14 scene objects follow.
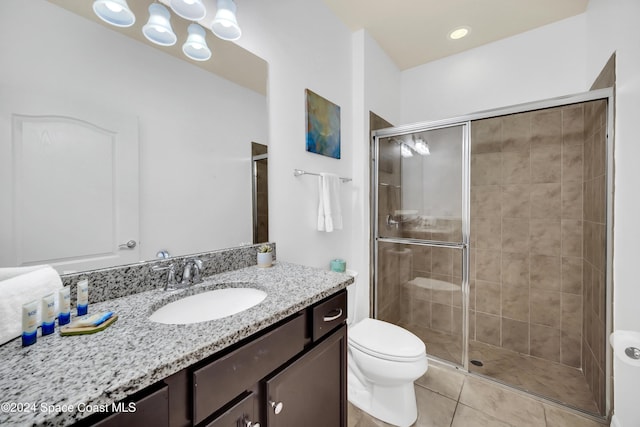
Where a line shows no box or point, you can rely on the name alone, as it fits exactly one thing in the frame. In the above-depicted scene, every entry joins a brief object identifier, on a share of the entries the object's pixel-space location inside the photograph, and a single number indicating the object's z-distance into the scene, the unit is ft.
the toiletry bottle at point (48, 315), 2.05
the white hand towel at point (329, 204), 5.44
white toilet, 4.48
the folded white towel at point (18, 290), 1.89
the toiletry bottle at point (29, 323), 1.88
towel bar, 5.10
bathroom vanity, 1.45
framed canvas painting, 5.41
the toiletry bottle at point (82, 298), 2.41
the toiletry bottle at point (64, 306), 2.21
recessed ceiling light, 6.62
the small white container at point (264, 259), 4.21
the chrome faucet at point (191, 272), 3.30
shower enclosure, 6.12
